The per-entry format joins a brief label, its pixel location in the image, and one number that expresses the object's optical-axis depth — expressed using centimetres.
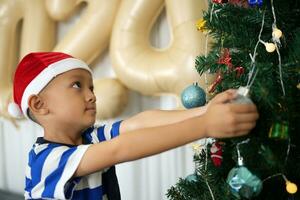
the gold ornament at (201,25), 65
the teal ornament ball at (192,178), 73
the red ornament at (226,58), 61
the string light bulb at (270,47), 51
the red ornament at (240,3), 60
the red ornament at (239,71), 58
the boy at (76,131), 51
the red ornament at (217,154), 62
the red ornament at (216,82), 65
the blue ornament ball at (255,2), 52
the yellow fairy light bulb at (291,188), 47
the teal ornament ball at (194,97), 69
